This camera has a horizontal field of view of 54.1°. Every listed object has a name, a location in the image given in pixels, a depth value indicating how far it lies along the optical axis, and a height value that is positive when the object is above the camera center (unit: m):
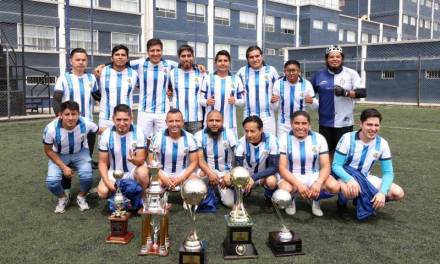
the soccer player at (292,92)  4.84 +0.09
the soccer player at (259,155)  4.17 -0.55
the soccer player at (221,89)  4.96 +0.13
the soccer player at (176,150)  4.14 -0.49
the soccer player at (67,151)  4.18 -0.52
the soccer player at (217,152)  4.26 -0.53
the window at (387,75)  25.12 +1.49
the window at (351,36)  41.41 +6.21
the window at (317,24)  36.66 +6.53
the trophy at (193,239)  2.88 -0.94
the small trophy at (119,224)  3.36 -0.98
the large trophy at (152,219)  2.95 -0.85
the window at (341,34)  40.25 +6.17
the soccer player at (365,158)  3.87 -0.54
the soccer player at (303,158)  4.03 -0.55
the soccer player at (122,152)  4.00 -0.50
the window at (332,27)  38.22 +6.59
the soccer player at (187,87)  5.01 +0.15
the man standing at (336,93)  4.66 +0.08
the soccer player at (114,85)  4.90 +0.17
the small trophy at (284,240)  3.14 -1.02
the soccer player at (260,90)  5.03 +0.12
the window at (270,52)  34.38 +3.91
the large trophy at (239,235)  3.08 -0.98
